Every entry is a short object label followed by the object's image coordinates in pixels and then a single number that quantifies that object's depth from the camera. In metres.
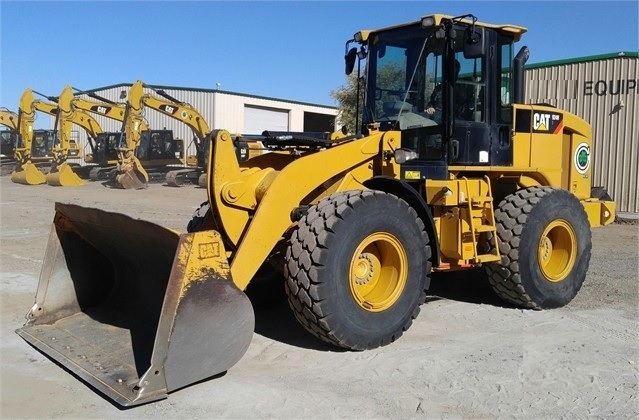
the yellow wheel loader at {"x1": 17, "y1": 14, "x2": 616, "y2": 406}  4.14
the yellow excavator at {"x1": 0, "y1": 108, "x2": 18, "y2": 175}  30.52
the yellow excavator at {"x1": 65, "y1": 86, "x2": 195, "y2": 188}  25.80
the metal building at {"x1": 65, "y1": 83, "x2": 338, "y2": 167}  31.44
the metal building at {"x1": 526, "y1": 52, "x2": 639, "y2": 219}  15.05
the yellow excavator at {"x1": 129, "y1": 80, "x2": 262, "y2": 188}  23.81
